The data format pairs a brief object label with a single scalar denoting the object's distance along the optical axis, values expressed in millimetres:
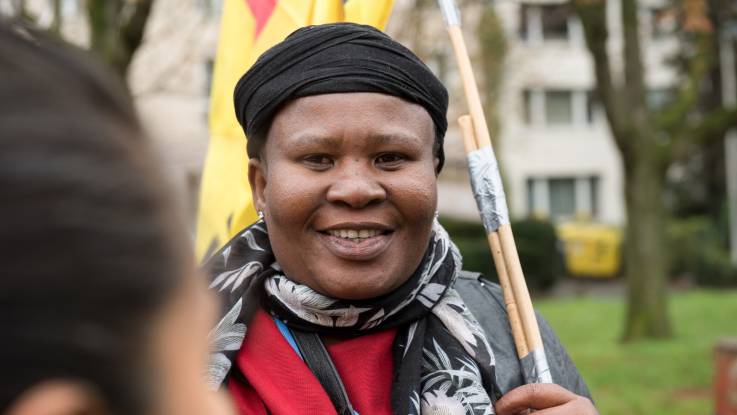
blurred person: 667
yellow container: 22719
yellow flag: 2873
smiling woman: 2004
